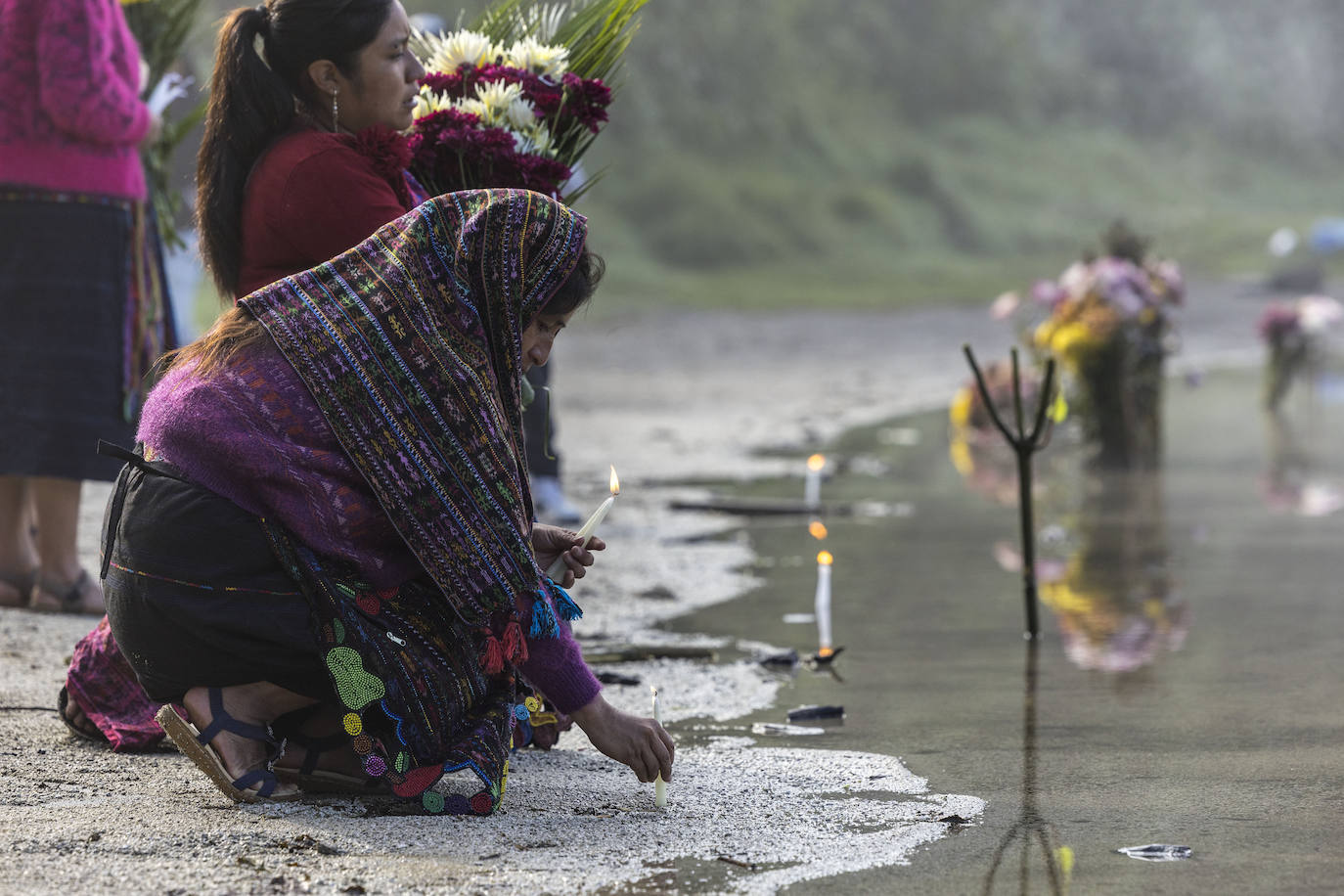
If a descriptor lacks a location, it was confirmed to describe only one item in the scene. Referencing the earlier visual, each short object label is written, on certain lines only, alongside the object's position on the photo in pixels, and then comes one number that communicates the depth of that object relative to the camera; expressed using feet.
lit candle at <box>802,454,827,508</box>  40.78
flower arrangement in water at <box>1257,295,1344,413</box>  86.53
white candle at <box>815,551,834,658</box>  31.04
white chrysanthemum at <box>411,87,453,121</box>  25.74
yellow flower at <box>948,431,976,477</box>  65.67
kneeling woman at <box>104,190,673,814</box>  21.15
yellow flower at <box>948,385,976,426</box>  76.43
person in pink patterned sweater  32.35
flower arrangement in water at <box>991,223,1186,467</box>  60.64
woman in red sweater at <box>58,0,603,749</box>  24.09
